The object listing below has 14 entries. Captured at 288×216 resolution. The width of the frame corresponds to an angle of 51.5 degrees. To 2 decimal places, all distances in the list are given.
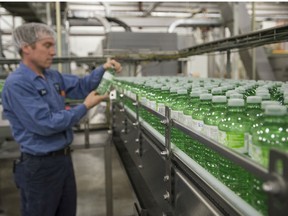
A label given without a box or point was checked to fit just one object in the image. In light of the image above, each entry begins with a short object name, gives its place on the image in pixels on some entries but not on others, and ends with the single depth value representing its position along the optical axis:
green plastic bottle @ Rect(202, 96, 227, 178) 0.87
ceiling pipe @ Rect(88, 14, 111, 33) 6.18
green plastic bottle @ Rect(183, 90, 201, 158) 1.13
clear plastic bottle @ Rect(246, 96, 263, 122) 0.87
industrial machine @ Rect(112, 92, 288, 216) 0.50
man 1.91
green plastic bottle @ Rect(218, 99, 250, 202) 0.77
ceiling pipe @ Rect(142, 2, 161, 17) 6.85
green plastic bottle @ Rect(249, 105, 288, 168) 0.65
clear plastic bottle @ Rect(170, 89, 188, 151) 1.22
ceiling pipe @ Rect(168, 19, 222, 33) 6.85
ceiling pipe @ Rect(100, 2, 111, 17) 6.45
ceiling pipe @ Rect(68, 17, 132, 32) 6.91
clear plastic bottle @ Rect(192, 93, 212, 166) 1.01
